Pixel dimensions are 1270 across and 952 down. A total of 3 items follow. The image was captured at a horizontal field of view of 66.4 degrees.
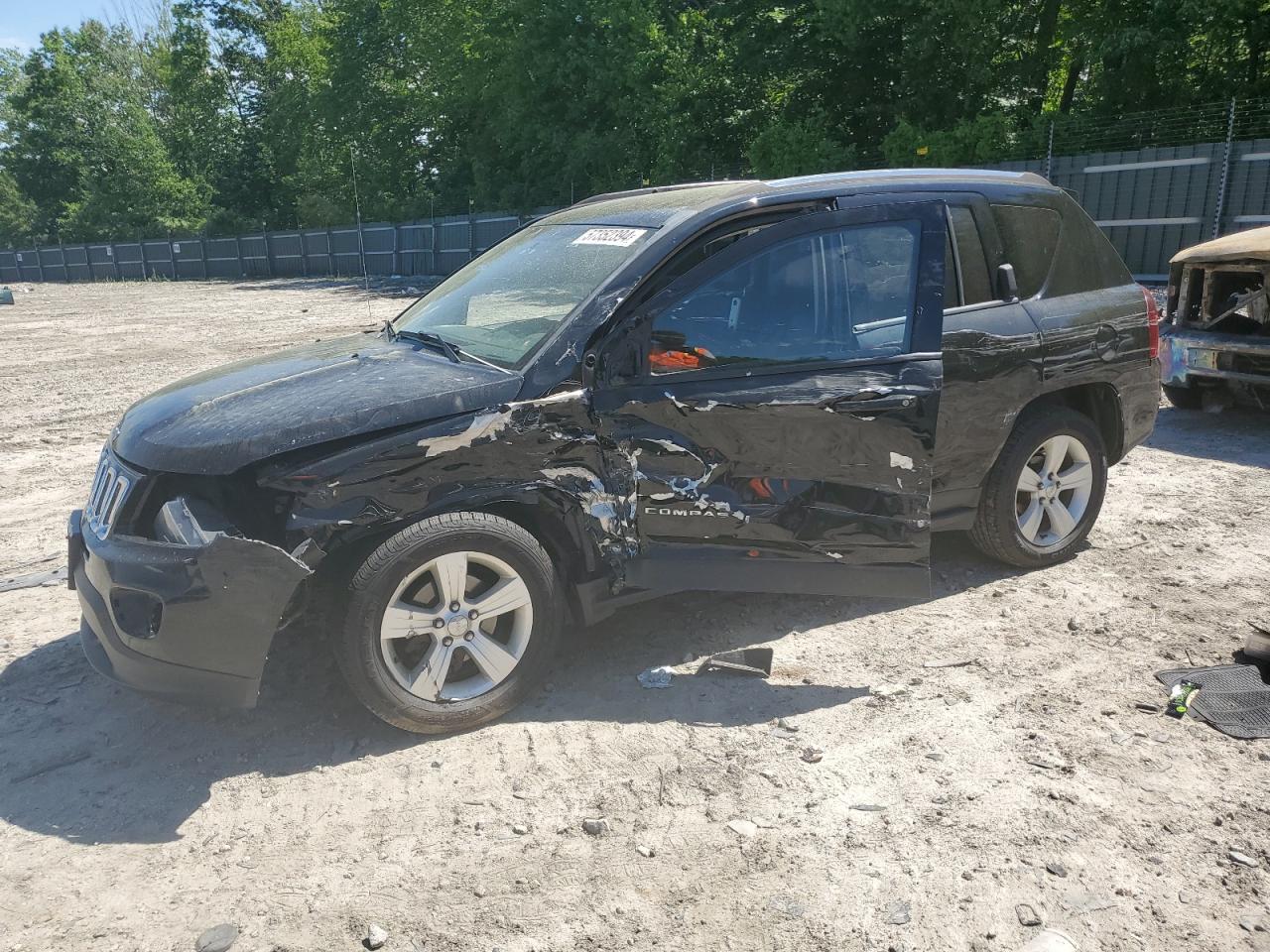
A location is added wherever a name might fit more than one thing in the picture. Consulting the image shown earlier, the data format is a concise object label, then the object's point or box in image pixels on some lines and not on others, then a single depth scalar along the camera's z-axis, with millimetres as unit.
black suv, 3188
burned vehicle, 7309
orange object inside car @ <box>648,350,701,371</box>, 3631
